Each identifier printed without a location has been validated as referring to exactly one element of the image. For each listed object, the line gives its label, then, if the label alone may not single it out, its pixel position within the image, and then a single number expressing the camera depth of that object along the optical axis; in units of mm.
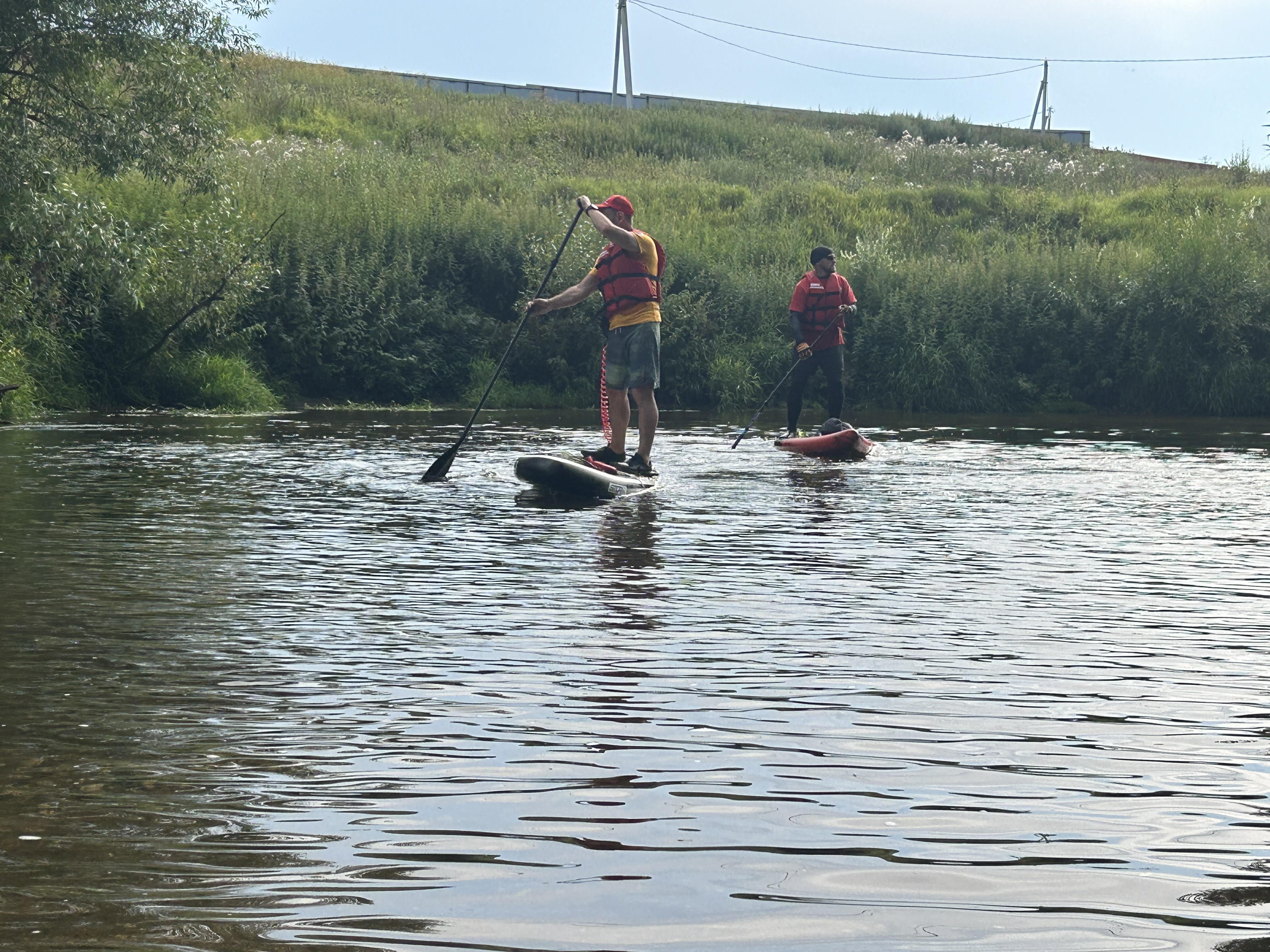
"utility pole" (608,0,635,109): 60594
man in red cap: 13305
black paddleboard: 12375
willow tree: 18641
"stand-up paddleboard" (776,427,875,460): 16875
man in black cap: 18953
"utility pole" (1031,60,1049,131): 77125
